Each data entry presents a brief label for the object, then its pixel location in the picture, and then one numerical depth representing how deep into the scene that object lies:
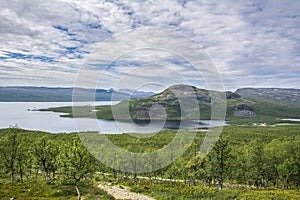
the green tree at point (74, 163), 31.38
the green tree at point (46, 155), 50.15
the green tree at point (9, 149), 49.38
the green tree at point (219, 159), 45.72
